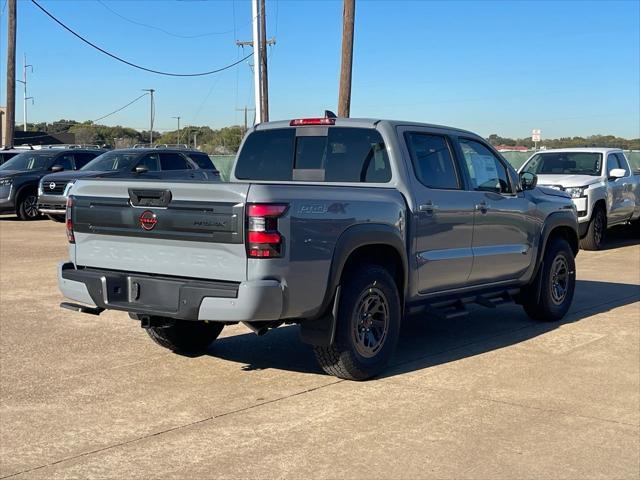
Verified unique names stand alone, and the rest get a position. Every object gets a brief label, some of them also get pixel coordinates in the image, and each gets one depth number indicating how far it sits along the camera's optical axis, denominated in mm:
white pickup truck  14938
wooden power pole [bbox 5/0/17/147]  30281
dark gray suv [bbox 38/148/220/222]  18000
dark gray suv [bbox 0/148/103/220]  19844
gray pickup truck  5203
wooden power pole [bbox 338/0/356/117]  20234
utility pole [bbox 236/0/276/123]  24016
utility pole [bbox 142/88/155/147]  80894
